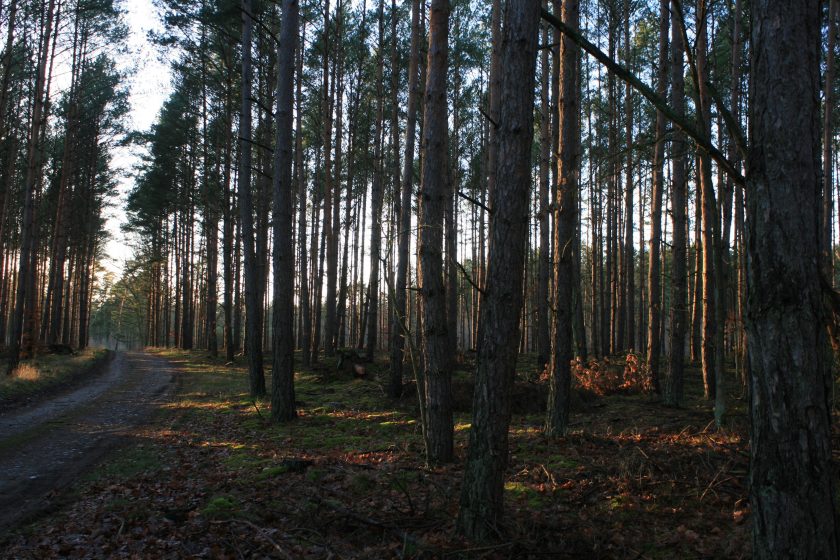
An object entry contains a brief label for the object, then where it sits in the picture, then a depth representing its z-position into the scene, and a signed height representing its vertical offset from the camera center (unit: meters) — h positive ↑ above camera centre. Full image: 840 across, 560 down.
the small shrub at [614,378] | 12.47 -1.57
